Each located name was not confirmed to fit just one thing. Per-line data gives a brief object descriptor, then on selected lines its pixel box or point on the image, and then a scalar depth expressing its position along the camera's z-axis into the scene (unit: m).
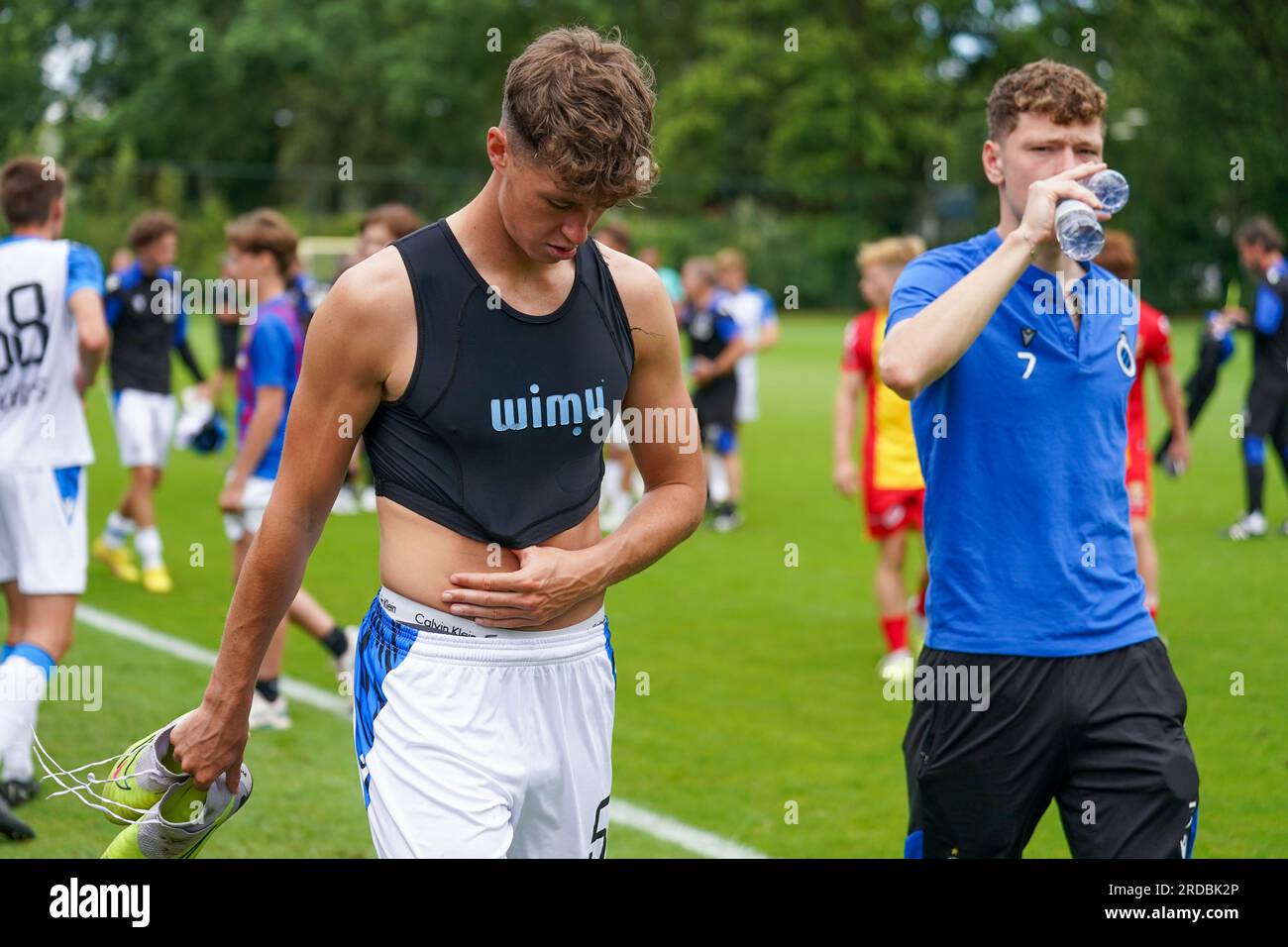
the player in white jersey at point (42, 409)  6.01
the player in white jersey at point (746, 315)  16.28
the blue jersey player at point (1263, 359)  13.09
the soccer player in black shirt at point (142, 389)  11.23
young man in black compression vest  3.03
